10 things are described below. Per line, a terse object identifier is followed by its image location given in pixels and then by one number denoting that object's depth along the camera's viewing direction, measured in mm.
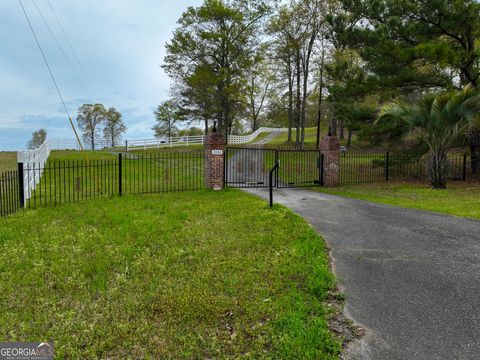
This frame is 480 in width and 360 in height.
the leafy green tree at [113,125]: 47969
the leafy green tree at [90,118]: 46344
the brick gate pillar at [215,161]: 10195
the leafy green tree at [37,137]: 53119
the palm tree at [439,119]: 11305
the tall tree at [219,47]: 25281
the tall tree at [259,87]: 27406
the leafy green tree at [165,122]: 44256
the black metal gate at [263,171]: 12734
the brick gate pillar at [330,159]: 12180
